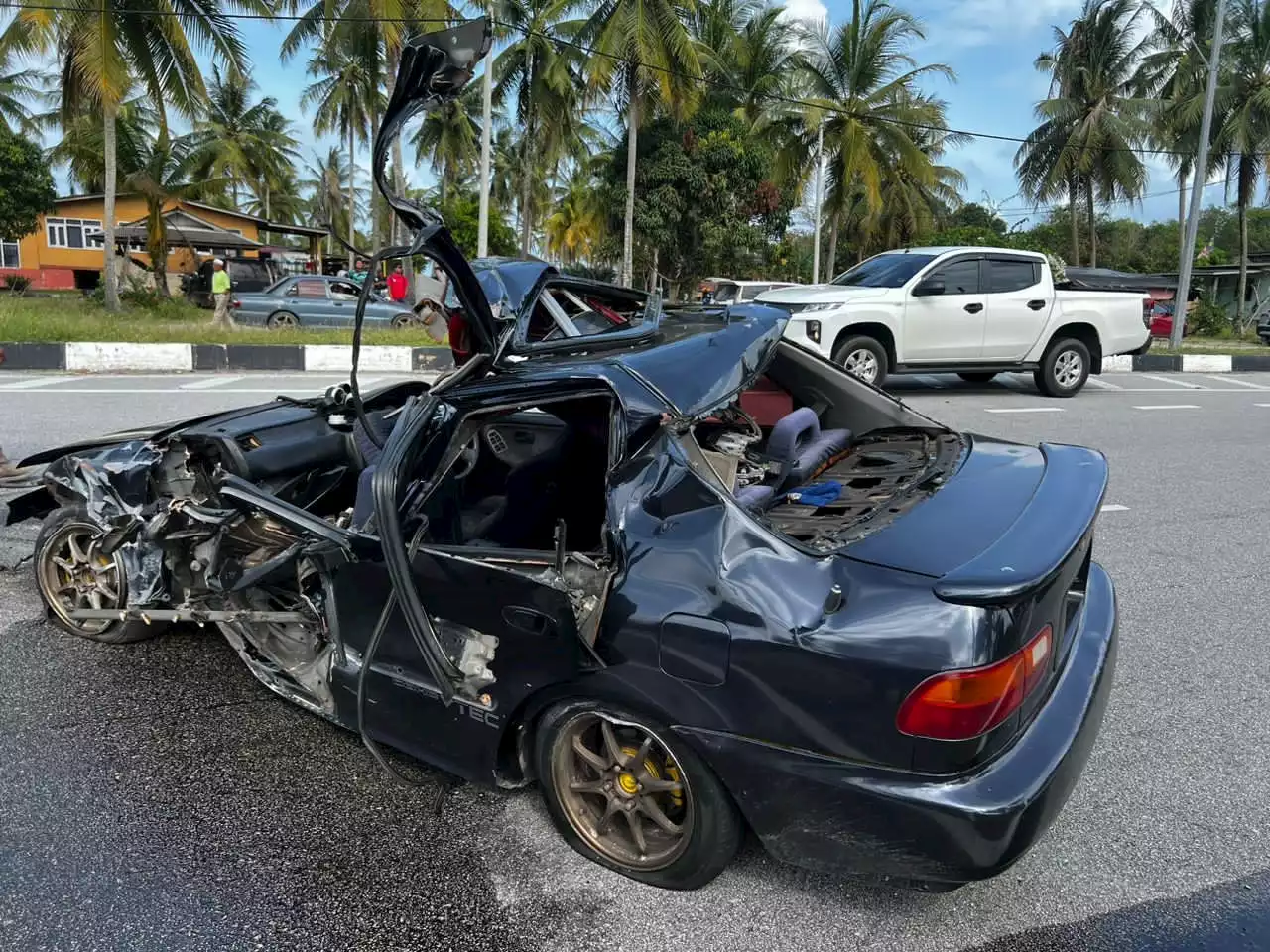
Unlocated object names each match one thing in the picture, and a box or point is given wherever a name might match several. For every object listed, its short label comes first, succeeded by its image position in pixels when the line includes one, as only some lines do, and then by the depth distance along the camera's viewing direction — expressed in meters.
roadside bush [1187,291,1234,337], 26.80
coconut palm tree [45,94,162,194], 25.08
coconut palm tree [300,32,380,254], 29.30
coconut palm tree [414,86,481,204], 33.56
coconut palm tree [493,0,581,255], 23.97
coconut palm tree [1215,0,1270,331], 26.69
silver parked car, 19.14
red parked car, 26.47
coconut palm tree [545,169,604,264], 42.56
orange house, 35.72
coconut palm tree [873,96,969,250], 31.25
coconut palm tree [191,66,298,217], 31.27
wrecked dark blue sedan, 2.05
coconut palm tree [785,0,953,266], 25.14
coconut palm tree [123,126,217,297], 23.00
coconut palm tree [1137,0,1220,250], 27.84
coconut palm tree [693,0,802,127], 27.03
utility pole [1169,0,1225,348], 18.03
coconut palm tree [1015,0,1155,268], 28.45
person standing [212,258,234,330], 17.01
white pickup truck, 10.59
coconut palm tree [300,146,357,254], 54.31
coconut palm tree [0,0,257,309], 16.61
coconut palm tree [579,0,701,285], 21.58
